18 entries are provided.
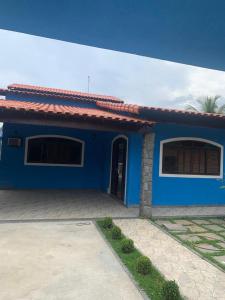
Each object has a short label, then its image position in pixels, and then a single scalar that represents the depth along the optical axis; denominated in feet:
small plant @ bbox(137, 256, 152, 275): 12.89
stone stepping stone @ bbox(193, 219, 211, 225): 23.91
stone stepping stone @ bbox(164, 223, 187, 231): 21.61
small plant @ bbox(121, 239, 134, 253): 15.71
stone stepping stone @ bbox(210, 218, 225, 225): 24.37
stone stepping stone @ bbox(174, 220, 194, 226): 23.59
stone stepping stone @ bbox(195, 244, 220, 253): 16.90
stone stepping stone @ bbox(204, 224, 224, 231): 22.01
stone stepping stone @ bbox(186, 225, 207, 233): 21.47
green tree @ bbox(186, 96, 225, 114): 81.20
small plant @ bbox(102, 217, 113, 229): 20.59
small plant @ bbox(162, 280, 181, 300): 10.29
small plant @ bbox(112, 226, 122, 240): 18.15
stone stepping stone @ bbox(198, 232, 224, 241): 19.39
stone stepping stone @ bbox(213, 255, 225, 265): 15.16
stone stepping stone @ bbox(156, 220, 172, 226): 23.30
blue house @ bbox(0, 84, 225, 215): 25.14
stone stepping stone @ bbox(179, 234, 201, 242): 18.79
